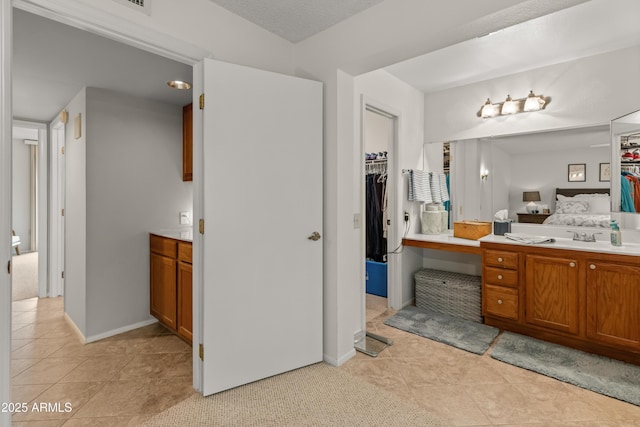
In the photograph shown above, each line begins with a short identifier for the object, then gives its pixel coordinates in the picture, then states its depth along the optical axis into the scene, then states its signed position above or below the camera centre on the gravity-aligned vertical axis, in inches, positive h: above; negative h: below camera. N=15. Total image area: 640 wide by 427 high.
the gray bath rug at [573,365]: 79.4 -43.9
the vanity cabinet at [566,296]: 89.4 -27.0
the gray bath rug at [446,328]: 103.4 -42.7
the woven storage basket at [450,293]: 121.7 -33.6
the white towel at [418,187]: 136.5 +9.7
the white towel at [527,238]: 107.4 -10.1
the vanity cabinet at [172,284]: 99.3 -25.2
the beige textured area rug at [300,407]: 67.7 -44.8
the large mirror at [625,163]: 100.1 +15.0
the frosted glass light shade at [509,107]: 123.5 +40.1
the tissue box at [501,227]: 125.3 -6.9
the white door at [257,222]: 75.2 -3.1
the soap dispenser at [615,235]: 98.9 -8.0
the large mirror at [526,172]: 110.6 +14.8
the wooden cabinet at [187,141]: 126.1 +27.6
